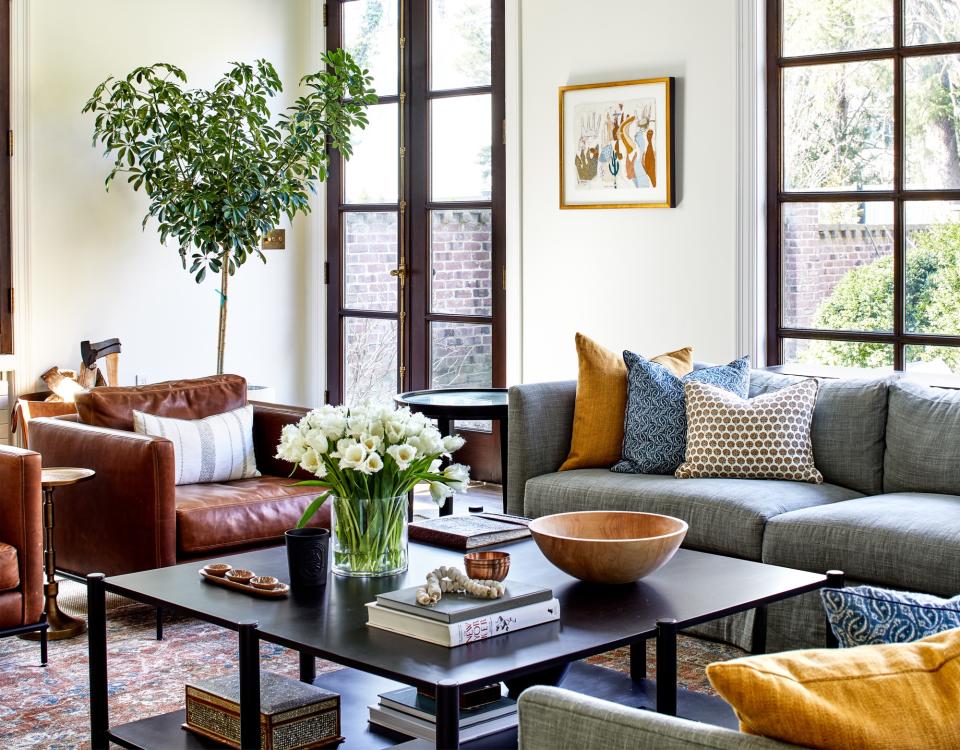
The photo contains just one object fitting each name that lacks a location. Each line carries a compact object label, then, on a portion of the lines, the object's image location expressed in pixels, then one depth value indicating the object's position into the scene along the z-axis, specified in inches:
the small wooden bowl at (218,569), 114.0
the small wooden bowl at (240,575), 111.7
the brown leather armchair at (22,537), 144.1
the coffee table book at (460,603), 95.7
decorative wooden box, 100.0
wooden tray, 108.2
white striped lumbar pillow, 175.8
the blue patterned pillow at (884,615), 62.2
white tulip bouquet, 112.6
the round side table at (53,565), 157.4
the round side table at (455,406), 190.1
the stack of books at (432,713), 100.7
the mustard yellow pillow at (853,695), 52.2
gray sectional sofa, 137.2
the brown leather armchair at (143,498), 159.2
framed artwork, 226.1
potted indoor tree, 239.9
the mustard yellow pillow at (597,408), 175.6
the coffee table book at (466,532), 127.4
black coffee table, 91.2
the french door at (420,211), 259.4
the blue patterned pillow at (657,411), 170.4
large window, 198.1
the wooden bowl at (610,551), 107.9
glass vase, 114.4
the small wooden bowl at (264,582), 109.3
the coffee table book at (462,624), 94.9
